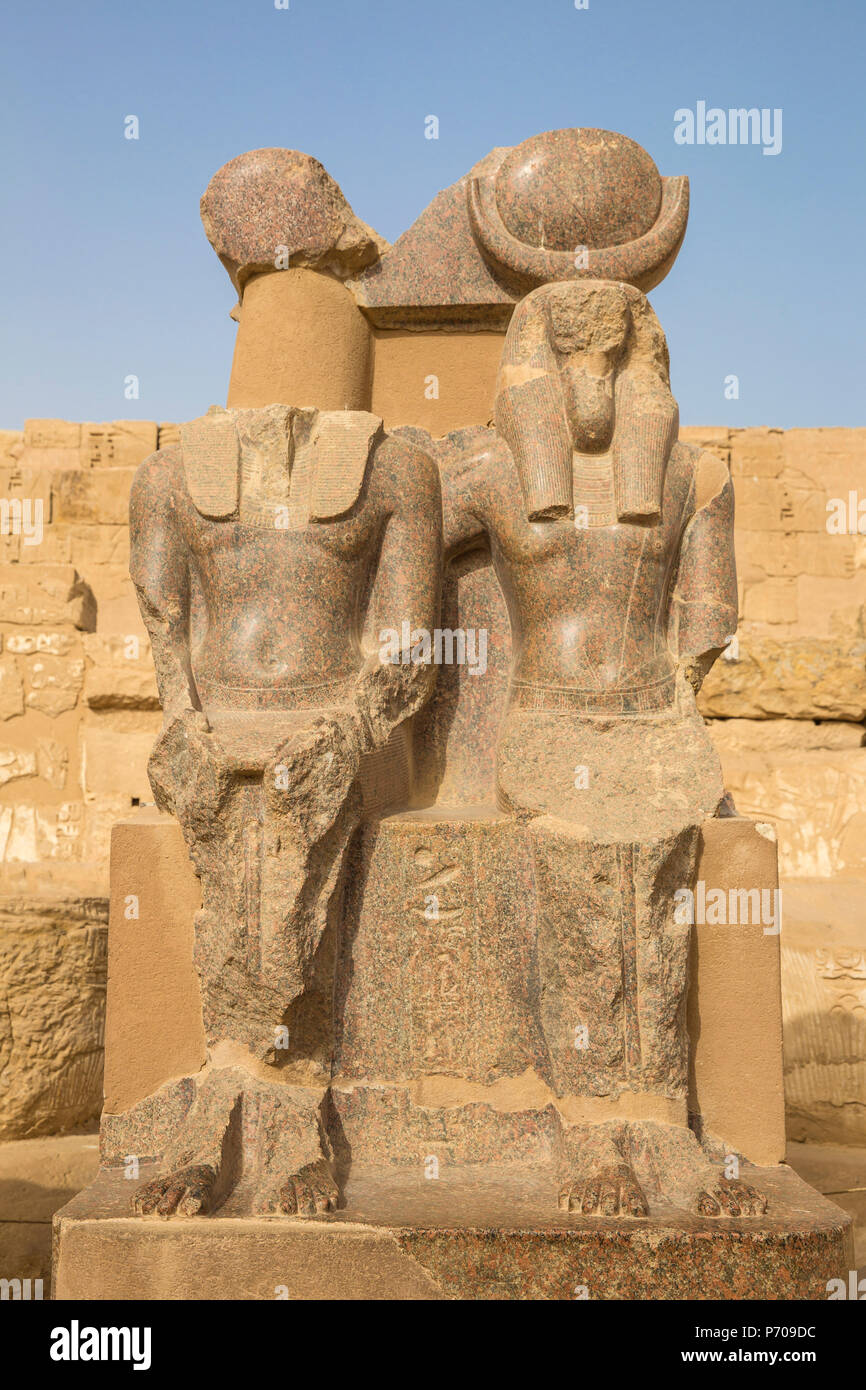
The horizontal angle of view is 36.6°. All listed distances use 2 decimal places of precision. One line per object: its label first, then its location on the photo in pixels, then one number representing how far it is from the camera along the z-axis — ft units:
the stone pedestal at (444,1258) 9.16
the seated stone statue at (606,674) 10.35
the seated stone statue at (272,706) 10.16
